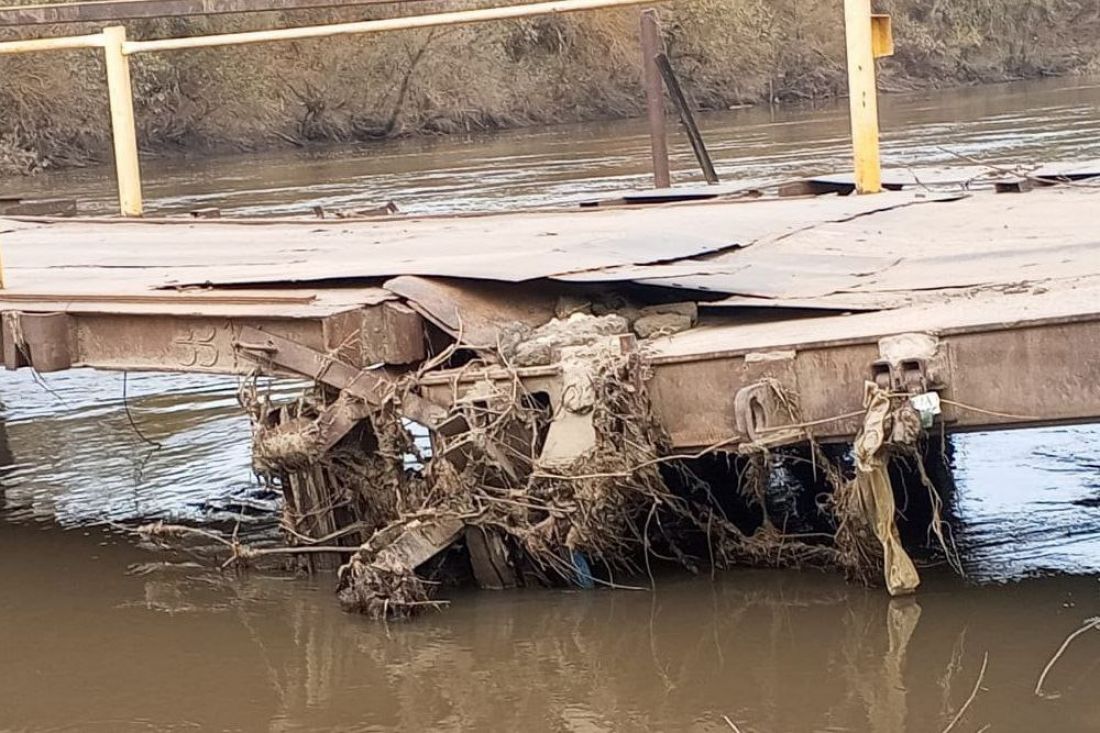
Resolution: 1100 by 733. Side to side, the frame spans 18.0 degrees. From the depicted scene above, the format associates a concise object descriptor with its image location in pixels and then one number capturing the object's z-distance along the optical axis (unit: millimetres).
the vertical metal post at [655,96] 20382
